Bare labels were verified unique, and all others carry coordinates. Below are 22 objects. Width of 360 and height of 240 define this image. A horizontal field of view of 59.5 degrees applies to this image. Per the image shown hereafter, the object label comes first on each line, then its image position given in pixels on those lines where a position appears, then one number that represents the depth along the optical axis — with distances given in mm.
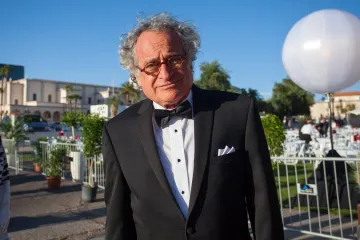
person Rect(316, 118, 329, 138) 22488
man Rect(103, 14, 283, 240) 1516
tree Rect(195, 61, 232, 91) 46344
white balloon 5312
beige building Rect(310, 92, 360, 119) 76669
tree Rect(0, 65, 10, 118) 60406
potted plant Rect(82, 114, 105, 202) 7121
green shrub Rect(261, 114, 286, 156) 6262
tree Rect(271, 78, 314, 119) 47062
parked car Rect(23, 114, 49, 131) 36594
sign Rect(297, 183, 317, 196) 4492
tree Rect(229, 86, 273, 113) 46275
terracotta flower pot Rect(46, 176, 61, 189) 7957
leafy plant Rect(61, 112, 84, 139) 11141
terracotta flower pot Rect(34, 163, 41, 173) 10497
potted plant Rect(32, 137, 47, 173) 9498
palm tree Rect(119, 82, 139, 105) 57734
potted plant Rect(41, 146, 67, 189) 7984
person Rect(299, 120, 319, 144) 13844
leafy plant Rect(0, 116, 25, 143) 10617
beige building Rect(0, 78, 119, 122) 76375
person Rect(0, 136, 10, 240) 2495
